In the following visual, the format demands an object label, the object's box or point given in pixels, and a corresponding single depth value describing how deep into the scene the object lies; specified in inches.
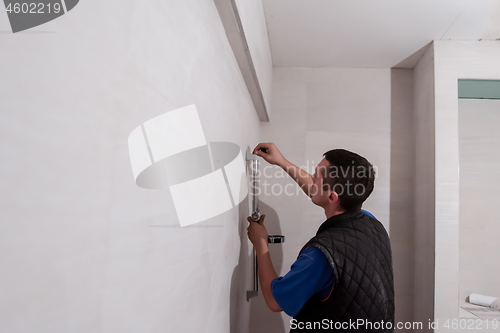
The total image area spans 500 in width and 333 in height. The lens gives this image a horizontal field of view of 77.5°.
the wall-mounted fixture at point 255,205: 46.7
